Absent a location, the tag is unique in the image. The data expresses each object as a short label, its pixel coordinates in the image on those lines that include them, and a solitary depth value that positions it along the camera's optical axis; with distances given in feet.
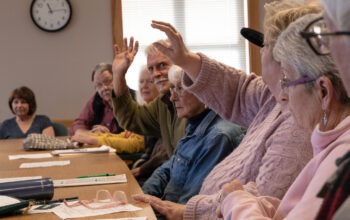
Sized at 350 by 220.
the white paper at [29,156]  9.67
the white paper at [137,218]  4.46
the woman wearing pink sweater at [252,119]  4.68
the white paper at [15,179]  6.60
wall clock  19.19
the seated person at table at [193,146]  6.86
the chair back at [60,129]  16.73
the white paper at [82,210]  4.64
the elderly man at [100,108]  14.94
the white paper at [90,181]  6.26
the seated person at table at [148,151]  10.69
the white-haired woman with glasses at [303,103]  3.46
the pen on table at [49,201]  5.20
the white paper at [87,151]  10.10
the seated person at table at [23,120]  16.74
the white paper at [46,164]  8.27
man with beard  9.72
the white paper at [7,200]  4.80
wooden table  4.91
